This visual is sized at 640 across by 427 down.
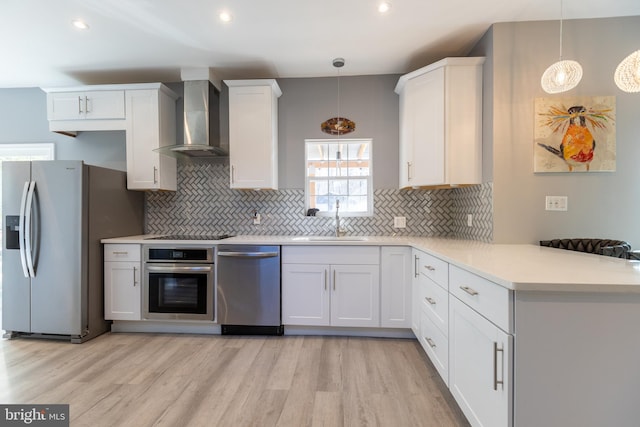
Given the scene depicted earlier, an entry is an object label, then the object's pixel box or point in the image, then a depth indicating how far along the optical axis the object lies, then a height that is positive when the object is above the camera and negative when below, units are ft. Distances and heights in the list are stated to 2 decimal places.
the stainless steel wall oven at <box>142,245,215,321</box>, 8.38 -2.28
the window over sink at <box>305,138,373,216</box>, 10.34 +1.41
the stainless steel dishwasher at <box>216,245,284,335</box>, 8.30 -2.35
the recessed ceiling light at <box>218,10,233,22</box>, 6.88 +5.13
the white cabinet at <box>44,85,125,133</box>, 9.57 +3.77
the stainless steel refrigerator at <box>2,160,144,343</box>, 7.95 -1.12
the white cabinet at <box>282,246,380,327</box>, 8.20 -2.31
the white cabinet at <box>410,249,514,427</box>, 3.49 -2.13
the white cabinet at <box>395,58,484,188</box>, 7.72 +2.71
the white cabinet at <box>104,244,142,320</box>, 8.57 -2.28
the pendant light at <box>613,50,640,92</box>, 4.59 +2.43
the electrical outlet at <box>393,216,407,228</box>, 9.96 -0.38
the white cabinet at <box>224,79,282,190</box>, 9.30 +2.78
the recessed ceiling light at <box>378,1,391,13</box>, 6.52 +5.12
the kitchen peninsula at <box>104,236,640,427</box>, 3.22 -1.68
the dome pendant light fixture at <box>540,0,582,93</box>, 5.30 +2.75
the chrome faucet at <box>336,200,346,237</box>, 9.79 -0.60
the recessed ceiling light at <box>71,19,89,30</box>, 7.17 +5.14
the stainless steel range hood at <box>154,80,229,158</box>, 9.53 +3.49
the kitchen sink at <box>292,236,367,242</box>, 8.77 -0.93
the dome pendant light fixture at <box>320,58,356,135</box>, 10.08 +3.30
